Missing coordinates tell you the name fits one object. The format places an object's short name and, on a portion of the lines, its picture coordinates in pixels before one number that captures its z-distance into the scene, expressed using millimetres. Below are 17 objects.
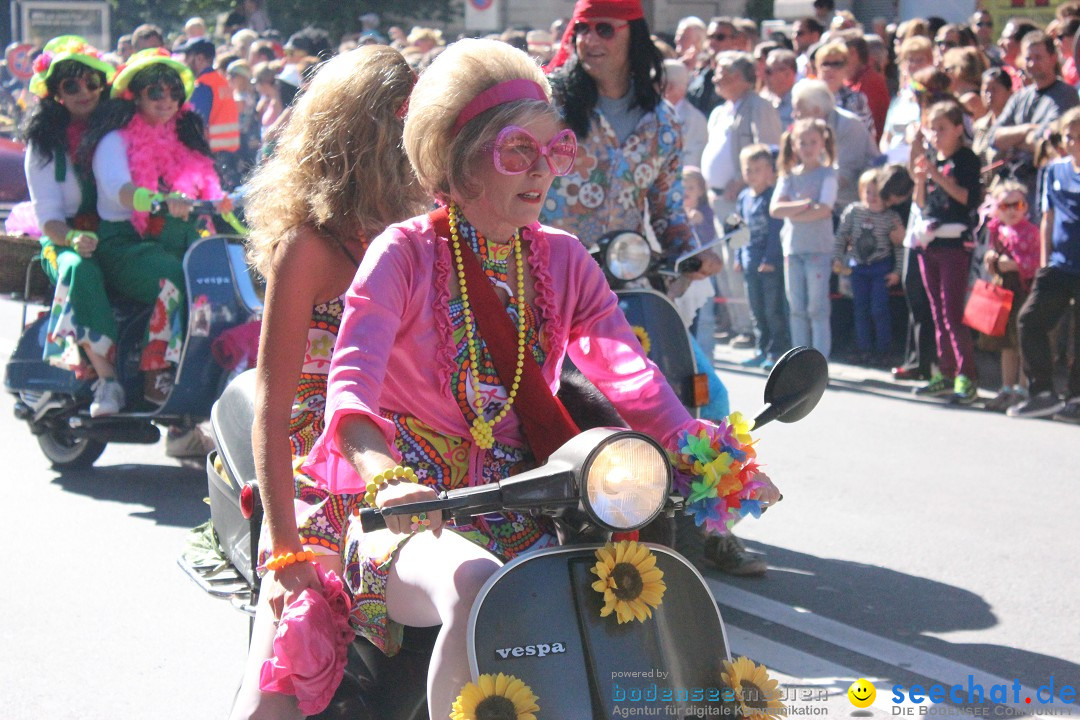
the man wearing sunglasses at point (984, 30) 12383
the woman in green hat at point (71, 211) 6562
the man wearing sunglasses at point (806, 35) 13422
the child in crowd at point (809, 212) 9531
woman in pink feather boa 6562
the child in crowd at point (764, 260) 9984
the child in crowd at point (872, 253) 9648
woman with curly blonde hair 2982
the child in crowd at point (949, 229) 8719
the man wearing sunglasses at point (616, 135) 5227
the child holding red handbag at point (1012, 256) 8547
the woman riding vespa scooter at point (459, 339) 2449
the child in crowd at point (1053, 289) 8031
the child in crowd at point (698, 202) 9664
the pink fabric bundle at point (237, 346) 6198
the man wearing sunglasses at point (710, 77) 11922
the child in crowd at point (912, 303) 9188
